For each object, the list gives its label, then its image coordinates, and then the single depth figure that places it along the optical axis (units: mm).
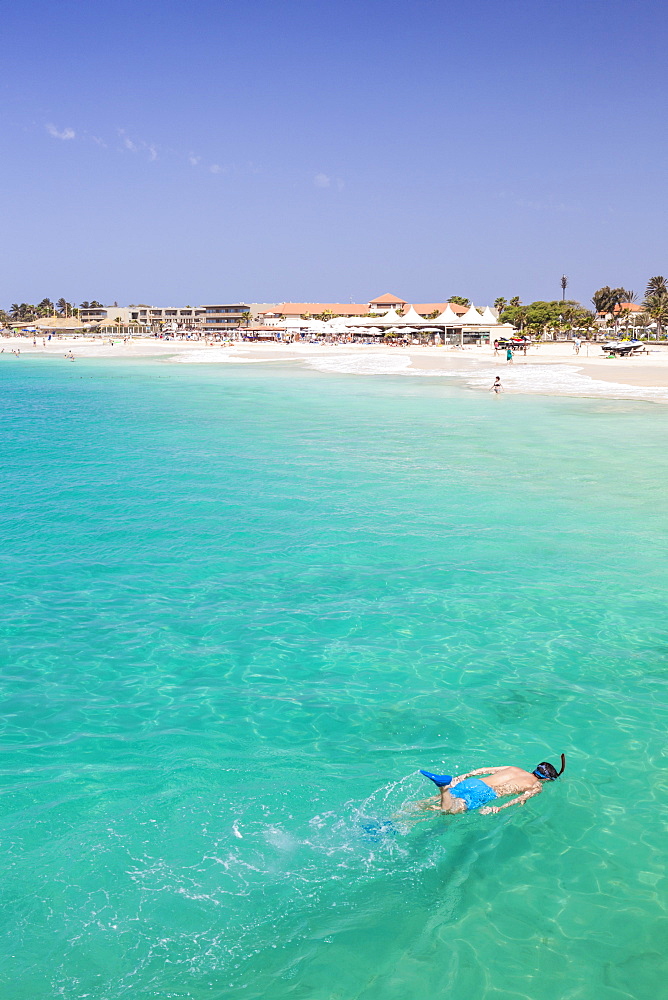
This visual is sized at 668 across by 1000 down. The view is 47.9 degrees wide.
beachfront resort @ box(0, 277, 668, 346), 90500
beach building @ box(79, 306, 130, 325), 172250
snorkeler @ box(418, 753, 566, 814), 6598
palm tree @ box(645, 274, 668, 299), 118225
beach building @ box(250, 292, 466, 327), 143725
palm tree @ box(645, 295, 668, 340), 89969
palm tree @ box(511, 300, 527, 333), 108875
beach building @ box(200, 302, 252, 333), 159875
